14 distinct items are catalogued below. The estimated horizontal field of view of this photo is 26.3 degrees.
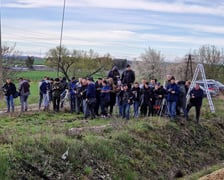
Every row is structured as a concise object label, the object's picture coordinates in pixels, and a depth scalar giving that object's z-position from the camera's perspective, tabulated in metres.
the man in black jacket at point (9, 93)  23.88
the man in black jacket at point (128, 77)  22.30
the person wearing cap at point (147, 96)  22.03
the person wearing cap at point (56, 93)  24.42
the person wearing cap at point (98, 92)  23.02
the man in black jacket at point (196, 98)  23.45
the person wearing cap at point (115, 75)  23.66
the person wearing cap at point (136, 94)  21.91
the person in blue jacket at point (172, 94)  21.97
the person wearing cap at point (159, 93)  22.16
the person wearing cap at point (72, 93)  24.11
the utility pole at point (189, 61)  33.83
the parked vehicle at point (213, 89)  39.25
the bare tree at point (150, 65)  61.00
